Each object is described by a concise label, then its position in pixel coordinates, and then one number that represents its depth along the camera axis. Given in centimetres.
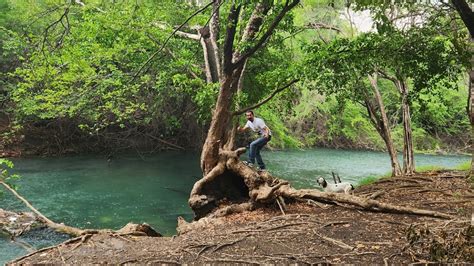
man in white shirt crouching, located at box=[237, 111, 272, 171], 1316
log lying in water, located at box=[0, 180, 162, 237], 944
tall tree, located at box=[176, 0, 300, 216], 1130
